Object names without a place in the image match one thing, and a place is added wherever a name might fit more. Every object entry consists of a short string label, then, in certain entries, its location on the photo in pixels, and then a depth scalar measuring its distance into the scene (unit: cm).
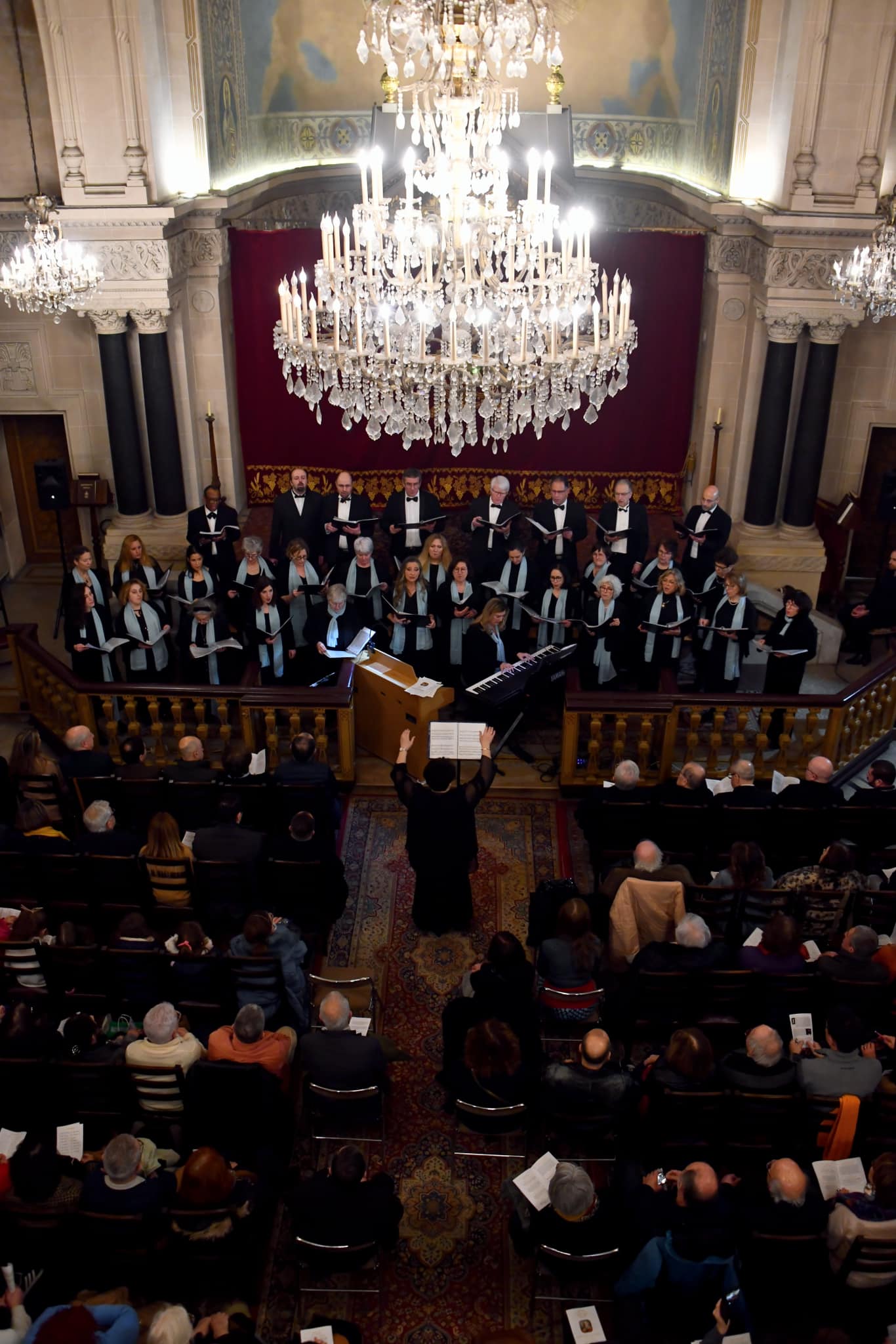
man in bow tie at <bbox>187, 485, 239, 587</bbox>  1112
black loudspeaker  1177
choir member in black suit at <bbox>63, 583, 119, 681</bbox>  997
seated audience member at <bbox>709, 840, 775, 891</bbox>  709
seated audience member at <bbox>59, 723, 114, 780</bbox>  825
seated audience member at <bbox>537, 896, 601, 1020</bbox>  654
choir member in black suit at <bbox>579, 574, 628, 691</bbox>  1005
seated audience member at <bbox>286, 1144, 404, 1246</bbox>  528
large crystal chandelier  659
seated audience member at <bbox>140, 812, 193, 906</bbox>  720
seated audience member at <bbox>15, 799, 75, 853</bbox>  733
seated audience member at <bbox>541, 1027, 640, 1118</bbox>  580
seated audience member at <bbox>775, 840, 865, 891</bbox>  715
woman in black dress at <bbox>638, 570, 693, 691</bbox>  1003
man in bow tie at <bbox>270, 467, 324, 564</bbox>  1116
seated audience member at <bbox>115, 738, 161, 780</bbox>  818
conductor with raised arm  748
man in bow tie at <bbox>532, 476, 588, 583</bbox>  1092
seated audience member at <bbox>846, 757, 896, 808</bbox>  786
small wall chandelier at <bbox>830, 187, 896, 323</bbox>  917
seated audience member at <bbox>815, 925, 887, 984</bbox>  638
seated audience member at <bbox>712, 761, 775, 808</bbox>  791
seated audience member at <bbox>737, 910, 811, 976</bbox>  649
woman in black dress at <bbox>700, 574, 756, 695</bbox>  1004
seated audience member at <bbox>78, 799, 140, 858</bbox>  731
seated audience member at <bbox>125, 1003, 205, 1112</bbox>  594
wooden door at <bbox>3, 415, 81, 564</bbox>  1302
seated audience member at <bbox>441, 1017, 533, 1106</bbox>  579
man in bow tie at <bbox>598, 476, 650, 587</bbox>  1105
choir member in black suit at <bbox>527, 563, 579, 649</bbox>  1022
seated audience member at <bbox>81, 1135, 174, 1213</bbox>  522
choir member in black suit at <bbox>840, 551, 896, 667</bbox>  1087
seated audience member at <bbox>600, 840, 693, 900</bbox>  714
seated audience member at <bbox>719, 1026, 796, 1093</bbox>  581
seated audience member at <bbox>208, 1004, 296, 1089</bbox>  598
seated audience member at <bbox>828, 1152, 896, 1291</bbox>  517
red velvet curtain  1205
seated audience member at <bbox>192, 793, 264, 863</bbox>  734
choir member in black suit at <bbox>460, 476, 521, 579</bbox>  1080
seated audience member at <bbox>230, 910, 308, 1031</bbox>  653
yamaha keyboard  924
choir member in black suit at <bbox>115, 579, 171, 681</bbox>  994
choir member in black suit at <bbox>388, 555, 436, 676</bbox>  1020
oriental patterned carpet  581
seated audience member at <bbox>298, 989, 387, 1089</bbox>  609
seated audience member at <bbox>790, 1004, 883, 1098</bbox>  589
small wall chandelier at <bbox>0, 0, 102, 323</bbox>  992
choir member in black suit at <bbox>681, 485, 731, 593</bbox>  1110
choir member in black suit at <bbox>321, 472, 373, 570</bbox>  1100
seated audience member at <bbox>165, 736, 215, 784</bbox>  806
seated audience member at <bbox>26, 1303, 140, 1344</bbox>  454
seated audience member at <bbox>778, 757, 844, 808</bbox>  791
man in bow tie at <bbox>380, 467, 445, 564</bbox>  1109
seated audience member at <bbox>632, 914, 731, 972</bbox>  659
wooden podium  936
